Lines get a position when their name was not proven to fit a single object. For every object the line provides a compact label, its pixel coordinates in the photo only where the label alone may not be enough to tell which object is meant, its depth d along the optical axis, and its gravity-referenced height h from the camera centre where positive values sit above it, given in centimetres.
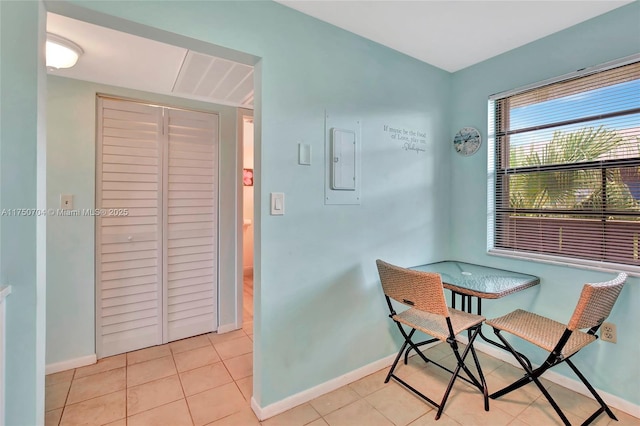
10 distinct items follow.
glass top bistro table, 174 -43
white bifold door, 231 -10
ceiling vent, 192 +99
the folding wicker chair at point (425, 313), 157 -64
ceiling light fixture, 163 +92
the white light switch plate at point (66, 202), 213 +8
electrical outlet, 175 -70
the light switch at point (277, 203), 166 +6
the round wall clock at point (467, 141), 241 +62
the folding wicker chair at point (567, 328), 143 -67
